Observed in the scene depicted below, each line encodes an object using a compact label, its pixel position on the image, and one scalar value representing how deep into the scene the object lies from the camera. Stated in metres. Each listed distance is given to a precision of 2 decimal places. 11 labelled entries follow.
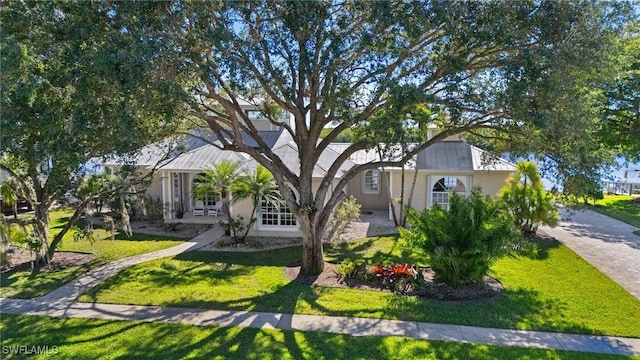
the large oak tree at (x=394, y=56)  8.29
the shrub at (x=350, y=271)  11.47
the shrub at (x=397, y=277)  10.65
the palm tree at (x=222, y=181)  15.34
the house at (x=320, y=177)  17.23
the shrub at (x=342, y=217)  15.85
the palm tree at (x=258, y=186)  15.05
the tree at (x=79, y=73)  7.25
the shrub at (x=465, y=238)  10.23
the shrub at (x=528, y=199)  16.28
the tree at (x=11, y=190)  12.33
